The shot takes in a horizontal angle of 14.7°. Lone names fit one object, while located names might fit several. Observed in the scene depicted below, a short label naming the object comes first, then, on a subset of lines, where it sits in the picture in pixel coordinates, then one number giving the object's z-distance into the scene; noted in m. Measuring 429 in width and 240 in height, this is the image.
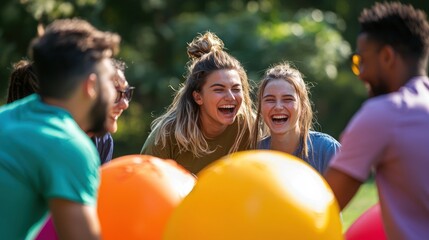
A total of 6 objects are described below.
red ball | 8.76
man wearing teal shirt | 6.67
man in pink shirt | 7.11
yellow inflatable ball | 7.20
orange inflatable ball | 8.17
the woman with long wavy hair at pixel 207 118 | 12.38
